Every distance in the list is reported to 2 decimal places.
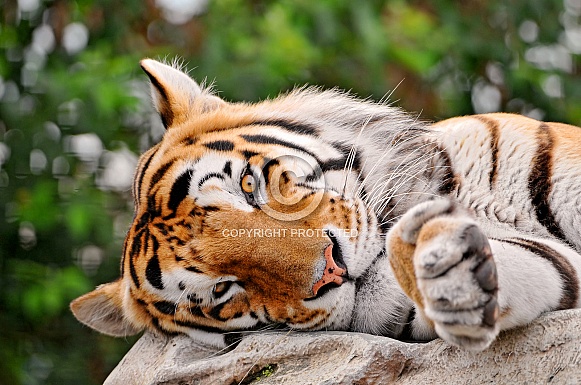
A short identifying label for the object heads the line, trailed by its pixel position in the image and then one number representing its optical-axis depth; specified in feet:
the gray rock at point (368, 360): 18.19
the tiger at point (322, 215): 18.46
